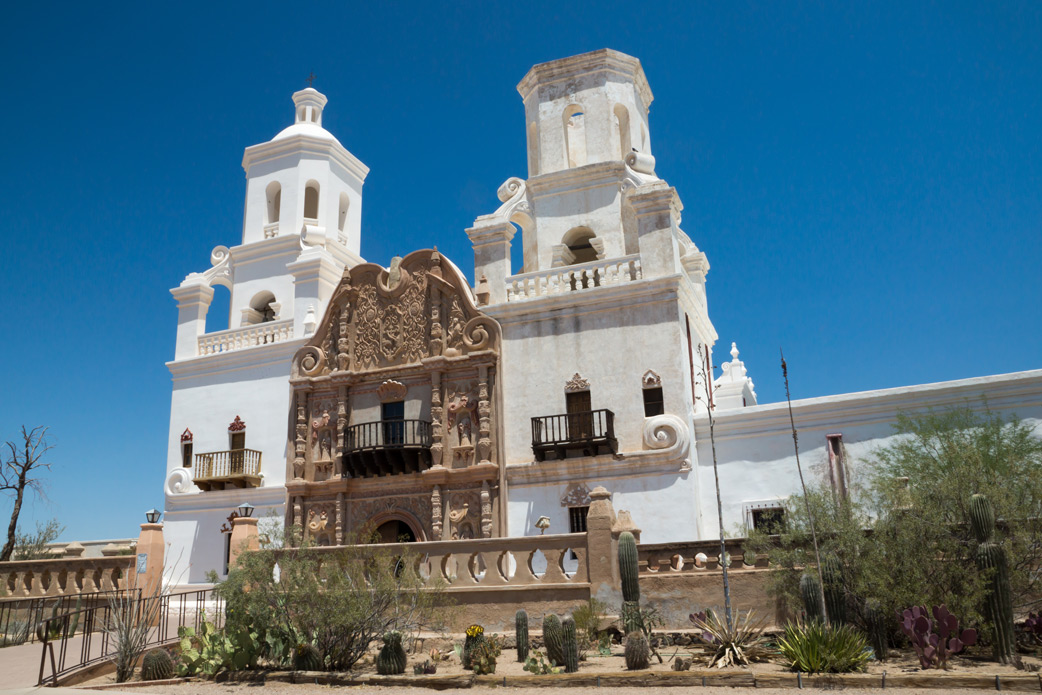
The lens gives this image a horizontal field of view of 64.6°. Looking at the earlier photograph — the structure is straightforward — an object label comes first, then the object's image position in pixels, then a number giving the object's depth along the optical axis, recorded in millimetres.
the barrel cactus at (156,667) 13477
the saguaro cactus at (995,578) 11422
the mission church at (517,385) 20375
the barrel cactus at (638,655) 11891
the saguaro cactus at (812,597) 12320
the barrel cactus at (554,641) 12477
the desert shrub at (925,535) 12328
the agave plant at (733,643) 12164
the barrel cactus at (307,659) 13250
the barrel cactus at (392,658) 12766
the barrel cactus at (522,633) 13570
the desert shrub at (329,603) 13320
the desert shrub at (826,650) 11109
